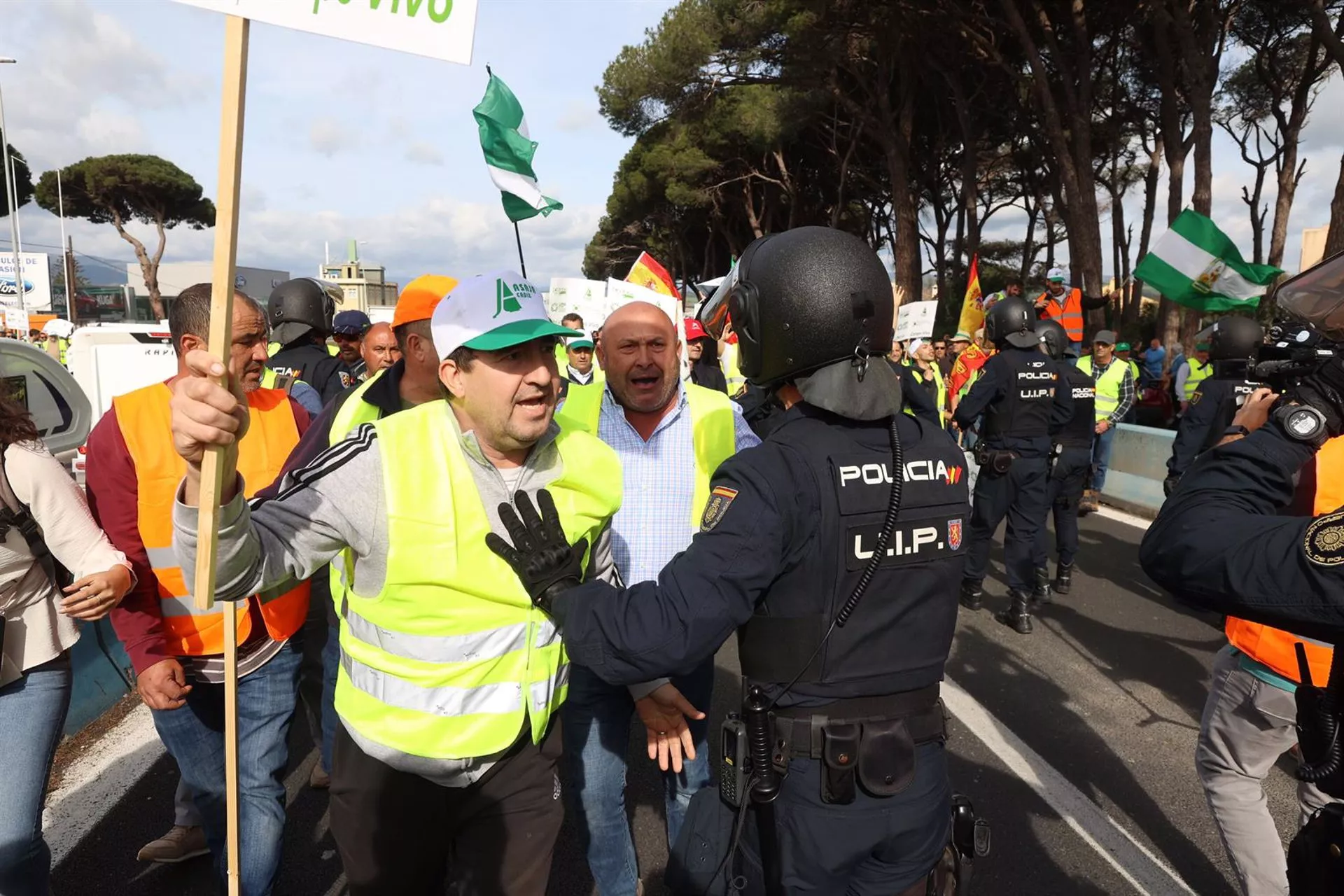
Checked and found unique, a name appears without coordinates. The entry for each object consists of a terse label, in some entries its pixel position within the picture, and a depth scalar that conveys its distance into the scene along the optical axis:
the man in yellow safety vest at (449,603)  1.73
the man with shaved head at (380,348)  4.47
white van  8.93
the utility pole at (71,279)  37.06
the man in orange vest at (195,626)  2.21
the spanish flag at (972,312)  11.38
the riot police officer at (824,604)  1.57
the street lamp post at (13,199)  19.53
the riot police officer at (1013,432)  5.56
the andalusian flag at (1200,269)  6.54
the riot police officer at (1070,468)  6.02
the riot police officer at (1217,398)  4.96
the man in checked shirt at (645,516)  2.43
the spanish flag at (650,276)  4.59
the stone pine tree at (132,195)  39.34
